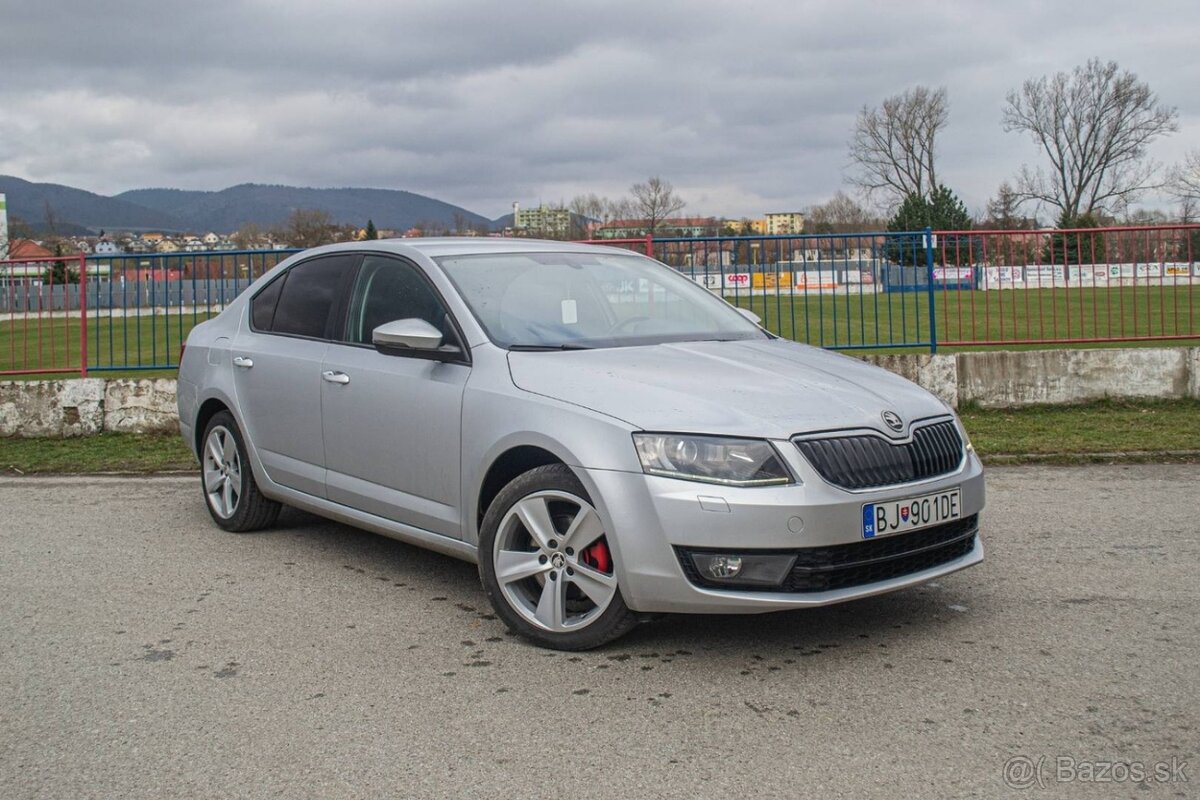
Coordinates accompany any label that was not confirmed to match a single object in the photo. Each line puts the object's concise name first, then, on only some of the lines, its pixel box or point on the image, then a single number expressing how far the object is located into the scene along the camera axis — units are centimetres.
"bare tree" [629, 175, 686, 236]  8838
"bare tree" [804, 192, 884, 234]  7619
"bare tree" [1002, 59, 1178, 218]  7162
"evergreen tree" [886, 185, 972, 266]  6994
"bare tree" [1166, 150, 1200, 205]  6669
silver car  393
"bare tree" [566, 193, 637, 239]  8906
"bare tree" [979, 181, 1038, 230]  7269
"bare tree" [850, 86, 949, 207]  7631
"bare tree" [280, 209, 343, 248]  6538
